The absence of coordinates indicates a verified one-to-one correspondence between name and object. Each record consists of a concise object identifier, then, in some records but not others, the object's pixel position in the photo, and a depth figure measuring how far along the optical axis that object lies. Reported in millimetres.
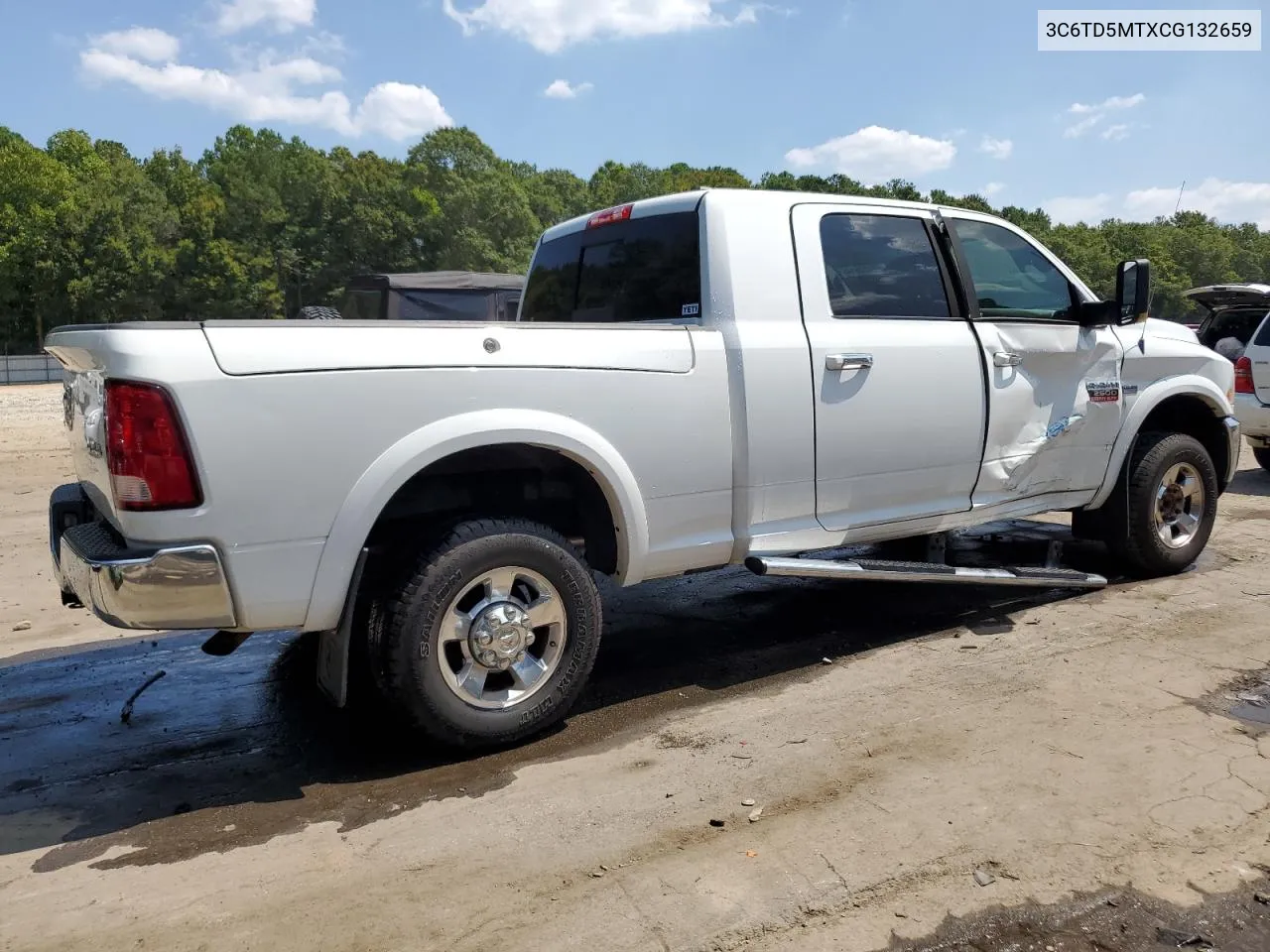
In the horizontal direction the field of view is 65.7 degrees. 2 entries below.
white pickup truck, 3053
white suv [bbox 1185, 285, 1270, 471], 9594
